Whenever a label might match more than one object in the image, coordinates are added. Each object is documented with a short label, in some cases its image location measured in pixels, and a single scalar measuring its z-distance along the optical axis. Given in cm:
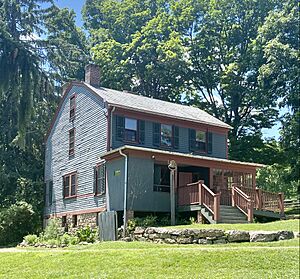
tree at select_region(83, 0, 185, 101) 3669
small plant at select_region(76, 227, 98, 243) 1806
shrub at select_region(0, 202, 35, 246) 2359
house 1925
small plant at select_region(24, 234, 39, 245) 2056
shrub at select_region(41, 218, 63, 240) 2138
